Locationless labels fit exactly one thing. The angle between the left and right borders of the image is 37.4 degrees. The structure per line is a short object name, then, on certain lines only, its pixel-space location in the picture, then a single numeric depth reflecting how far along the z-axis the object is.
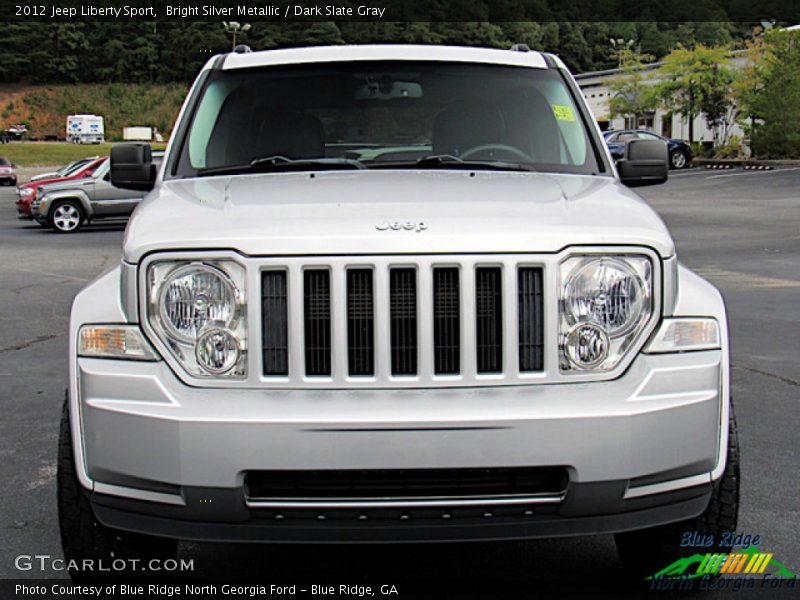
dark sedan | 44.59
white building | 61.12
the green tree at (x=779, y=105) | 46.44
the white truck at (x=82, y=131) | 121.00
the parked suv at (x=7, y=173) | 50.88
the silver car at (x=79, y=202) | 23.98
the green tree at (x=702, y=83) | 54.25
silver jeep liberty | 3.15
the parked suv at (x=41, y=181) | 24.69
